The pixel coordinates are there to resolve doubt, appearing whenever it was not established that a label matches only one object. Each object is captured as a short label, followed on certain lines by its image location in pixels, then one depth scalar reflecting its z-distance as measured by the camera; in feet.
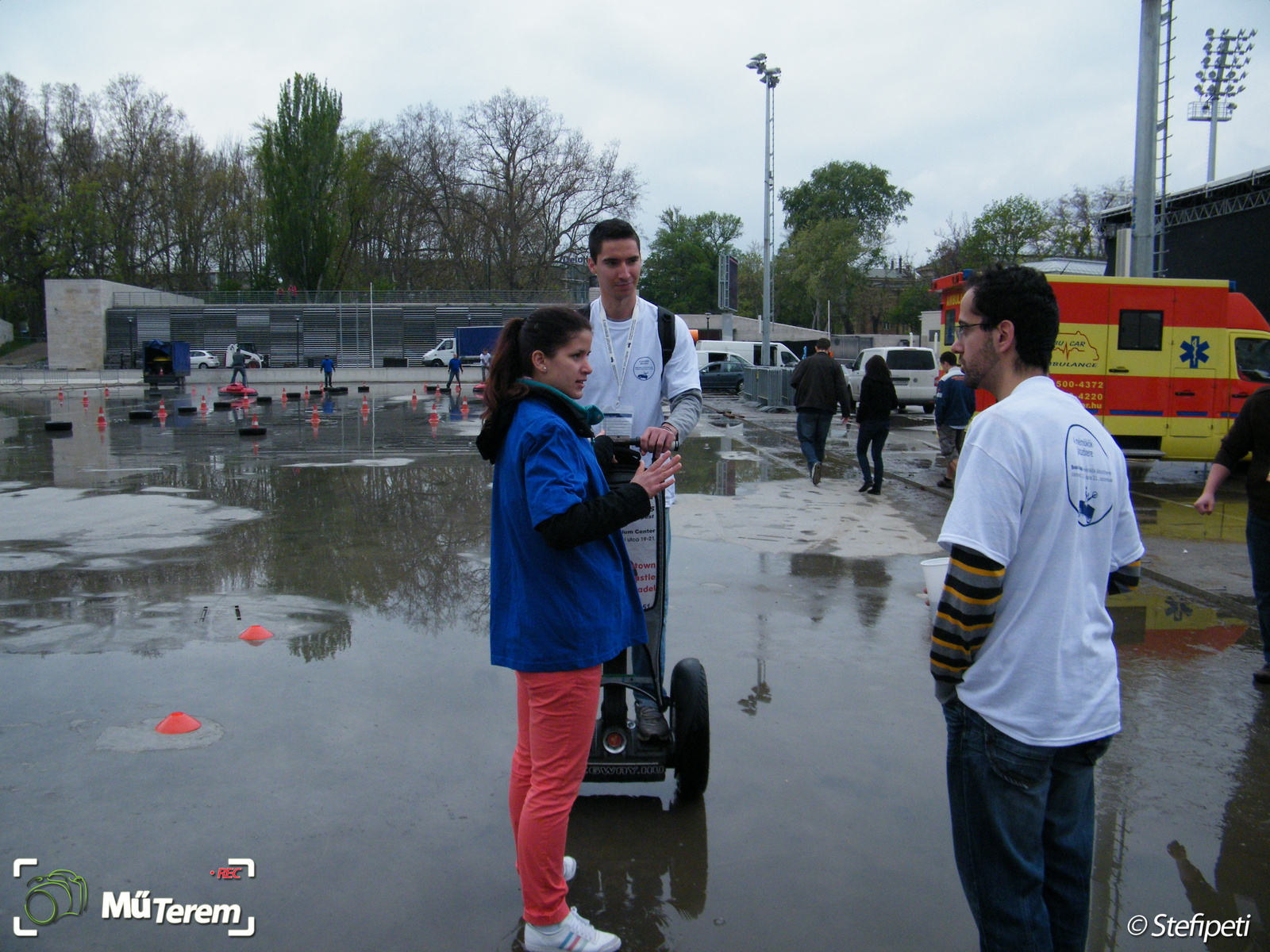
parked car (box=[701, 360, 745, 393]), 116.37
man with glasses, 7.00
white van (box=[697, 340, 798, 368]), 115.55
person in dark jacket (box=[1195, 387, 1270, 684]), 16.78
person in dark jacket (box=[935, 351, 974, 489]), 41.60
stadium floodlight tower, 95.25
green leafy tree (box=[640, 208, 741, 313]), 333.42
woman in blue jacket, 8.58
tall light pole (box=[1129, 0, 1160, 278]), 38.60
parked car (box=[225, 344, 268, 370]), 168.25
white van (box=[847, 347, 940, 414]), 85.15
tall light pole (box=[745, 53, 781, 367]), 97.04
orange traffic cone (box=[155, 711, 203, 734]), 14.39
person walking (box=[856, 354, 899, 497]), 39.37
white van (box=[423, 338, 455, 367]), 174.19
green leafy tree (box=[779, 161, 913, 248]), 304.09
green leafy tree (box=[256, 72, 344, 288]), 206.28
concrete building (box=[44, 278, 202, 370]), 181.37
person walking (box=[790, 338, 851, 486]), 41.47
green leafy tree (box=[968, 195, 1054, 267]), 158.51
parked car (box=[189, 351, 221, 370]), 168.76
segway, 11.66
